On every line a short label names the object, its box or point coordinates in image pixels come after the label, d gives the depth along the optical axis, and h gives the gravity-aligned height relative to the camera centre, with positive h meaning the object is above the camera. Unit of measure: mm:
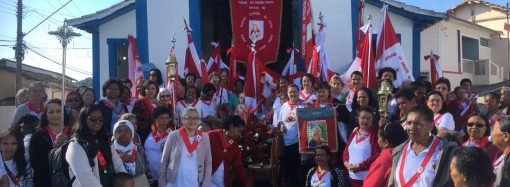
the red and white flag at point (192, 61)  11078 +645
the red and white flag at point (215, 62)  12038 +675
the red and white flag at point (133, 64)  10859 +609
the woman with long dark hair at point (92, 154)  4508 -500
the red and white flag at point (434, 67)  11141 +480
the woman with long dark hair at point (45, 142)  5414 -456
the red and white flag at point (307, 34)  11141 +1186
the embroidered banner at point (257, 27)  12133 +1431
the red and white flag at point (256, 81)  10117 +221
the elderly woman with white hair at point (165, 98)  7703 -61
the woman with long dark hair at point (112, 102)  7203 -109
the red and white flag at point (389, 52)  9404 +669
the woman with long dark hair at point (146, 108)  7041 -184
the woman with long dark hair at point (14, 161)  5500 -654
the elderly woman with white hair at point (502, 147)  3828 -450
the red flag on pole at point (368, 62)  8852 +486
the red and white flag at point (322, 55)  10422 +703
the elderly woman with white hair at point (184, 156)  6152 -695
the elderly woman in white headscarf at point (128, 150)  5457 -553
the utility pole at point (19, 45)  21536 +1982
